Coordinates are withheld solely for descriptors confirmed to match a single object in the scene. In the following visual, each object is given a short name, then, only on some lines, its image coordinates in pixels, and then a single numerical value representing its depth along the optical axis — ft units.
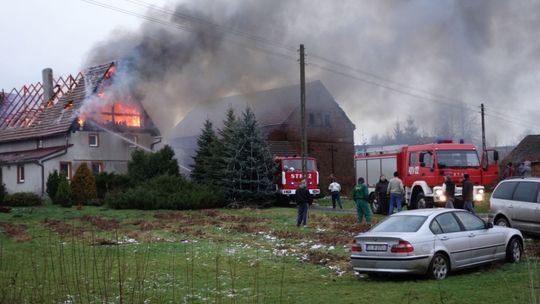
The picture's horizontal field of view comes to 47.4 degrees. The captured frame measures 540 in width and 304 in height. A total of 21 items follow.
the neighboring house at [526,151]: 199.11
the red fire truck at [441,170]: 77.77
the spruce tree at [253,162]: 114.11
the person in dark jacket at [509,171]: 93.02
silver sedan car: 38.24
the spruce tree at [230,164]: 114.42
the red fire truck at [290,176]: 117.39
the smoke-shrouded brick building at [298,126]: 165.99
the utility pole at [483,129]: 148.46
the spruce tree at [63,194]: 109.70
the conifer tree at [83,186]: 112.37
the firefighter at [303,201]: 74.18
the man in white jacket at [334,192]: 106.42
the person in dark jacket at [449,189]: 73.31
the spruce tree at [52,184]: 117.29
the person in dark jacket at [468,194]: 68.95
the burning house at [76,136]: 134.10
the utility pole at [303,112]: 103.45
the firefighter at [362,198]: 70.49
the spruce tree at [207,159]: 119.55
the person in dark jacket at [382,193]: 85.61
